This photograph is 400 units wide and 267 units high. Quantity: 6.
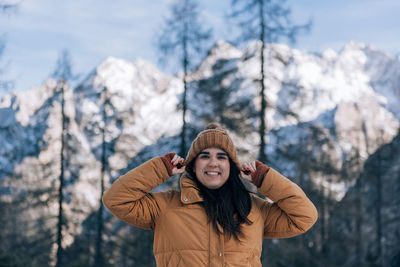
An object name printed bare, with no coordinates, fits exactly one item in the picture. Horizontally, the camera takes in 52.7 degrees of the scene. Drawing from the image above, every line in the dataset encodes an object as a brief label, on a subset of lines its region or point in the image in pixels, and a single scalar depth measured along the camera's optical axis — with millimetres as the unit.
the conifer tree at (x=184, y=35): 12422
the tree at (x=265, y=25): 11547
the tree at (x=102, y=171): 16453
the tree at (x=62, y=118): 15664
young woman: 2701
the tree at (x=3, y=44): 8705
